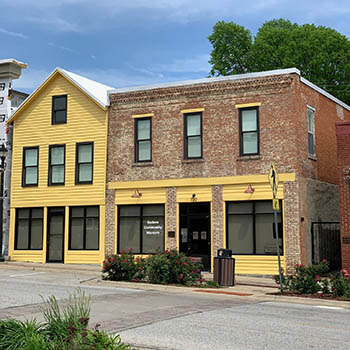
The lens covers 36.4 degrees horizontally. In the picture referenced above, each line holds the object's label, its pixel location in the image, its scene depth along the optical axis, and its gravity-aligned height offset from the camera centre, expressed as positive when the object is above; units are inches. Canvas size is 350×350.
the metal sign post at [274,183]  591.4 +64.2
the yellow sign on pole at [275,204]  589.1 +40.0
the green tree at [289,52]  1456.7 +532.8
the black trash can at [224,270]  695.7 -38.8
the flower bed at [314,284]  583.6 -49.2
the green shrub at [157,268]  692.1 -37.5
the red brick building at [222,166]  850.8 +125.9
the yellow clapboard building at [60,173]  992.2 +129.6
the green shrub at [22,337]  248.5 -47.0
